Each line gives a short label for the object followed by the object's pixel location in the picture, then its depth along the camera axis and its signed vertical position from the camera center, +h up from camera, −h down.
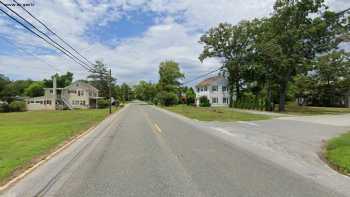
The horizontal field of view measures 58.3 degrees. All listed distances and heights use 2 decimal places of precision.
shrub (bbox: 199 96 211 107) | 72.31 -0.04
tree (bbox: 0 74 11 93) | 72.00 +4.89
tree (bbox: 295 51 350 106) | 48.56 +3.85
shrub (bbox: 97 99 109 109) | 79.50 -0.31
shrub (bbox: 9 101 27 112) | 65.62 -0.90
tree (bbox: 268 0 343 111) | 41.50 +9.28
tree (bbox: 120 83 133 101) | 142.94 +5.46
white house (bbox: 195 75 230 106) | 75.28 +2.62
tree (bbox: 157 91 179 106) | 87.25 +1.06
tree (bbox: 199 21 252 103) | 58.53 +10.80
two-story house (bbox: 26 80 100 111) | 74.62 +0.68
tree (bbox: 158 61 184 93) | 92.50 +7.75
